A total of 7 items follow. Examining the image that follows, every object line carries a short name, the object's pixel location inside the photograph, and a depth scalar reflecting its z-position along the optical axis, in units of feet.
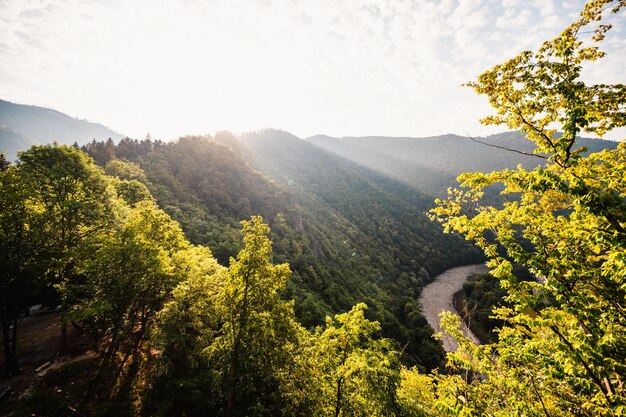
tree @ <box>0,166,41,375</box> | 55.77
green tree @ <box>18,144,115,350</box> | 61.94
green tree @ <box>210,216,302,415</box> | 43.11
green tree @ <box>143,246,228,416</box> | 55.31
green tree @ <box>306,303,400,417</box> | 35.86
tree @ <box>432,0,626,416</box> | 21.36
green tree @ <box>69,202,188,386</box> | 54.44
